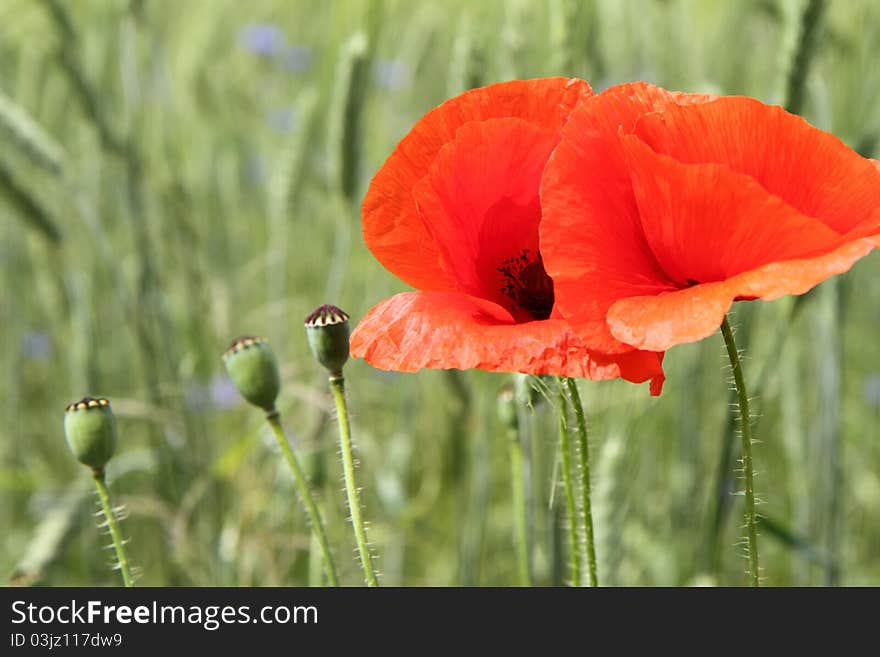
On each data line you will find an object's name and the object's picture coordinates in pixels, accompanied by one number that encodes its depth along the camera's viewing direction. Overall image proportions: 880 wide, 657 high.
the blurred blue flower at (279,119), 2.80
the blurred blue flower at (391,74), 1.67
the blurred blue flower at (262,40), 2.55
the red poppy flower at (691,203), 1.05
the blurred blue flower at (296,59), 2.28
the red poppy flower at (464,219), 1.06
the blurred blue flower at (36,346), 2.04
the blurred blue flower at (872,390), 1.78
